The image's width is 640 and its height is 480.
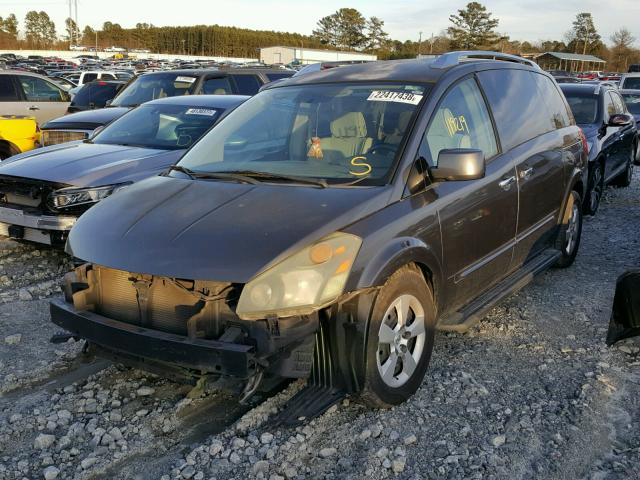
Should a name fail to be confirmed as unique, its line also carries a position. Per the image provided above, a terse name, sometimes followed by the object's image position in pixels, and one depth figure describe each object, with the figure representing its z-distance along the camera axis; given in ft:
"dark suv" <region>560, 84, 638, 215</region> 28.27
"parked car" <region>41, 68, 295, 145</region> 29.55
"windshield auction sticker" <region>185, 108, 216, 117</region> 24.51
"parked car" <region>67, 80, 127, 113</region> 42.55
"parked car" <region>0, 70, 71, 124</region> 40.73
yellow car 30.98
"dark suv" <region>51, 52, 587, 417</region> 10.07
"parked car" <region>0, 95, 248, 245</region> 19.17
